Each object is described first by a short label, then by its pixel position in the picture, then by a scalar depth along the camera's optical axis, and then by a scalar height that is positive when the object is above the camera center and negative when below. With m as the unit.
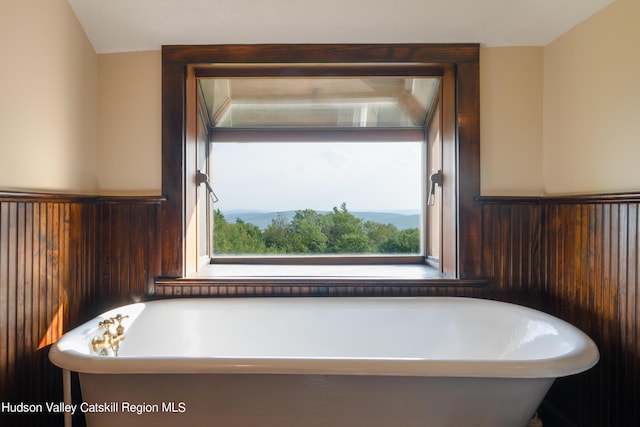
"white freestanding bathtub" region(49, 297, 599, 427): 0.89 -0.50
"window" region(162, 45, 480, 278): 1.60 +0.55
